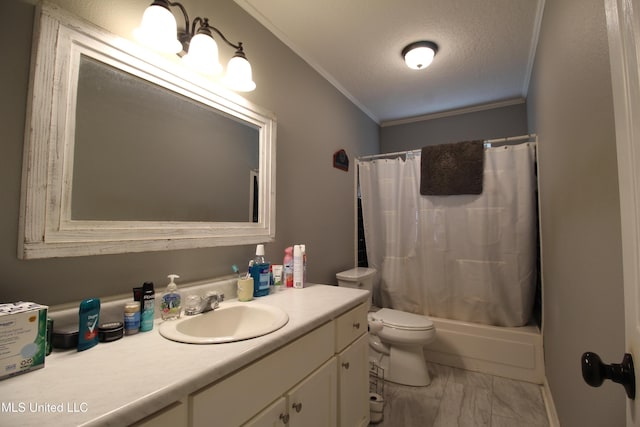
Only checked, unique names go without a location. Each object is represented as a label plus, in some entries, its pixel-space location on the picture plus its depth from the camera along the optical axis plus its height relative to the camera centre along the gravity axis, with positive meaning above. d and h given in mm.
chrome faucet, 1062 -298
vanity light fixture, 998 +740
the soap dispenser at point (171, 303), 995 -272
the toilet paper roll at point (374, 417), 1540 -1049
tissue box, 605 -251
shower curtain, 2031 -99
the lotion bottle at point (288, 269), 1522 -231
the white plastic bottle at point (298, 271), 1496 -234
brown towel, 2150 +479
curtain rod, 2049 +678
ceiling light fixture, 1846 +1179
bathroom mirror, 807 +282
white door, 420 +143
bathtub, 1920 -888
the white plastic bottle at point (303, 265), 1509 -203
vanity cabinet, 691 -503
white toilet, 1841 -793
